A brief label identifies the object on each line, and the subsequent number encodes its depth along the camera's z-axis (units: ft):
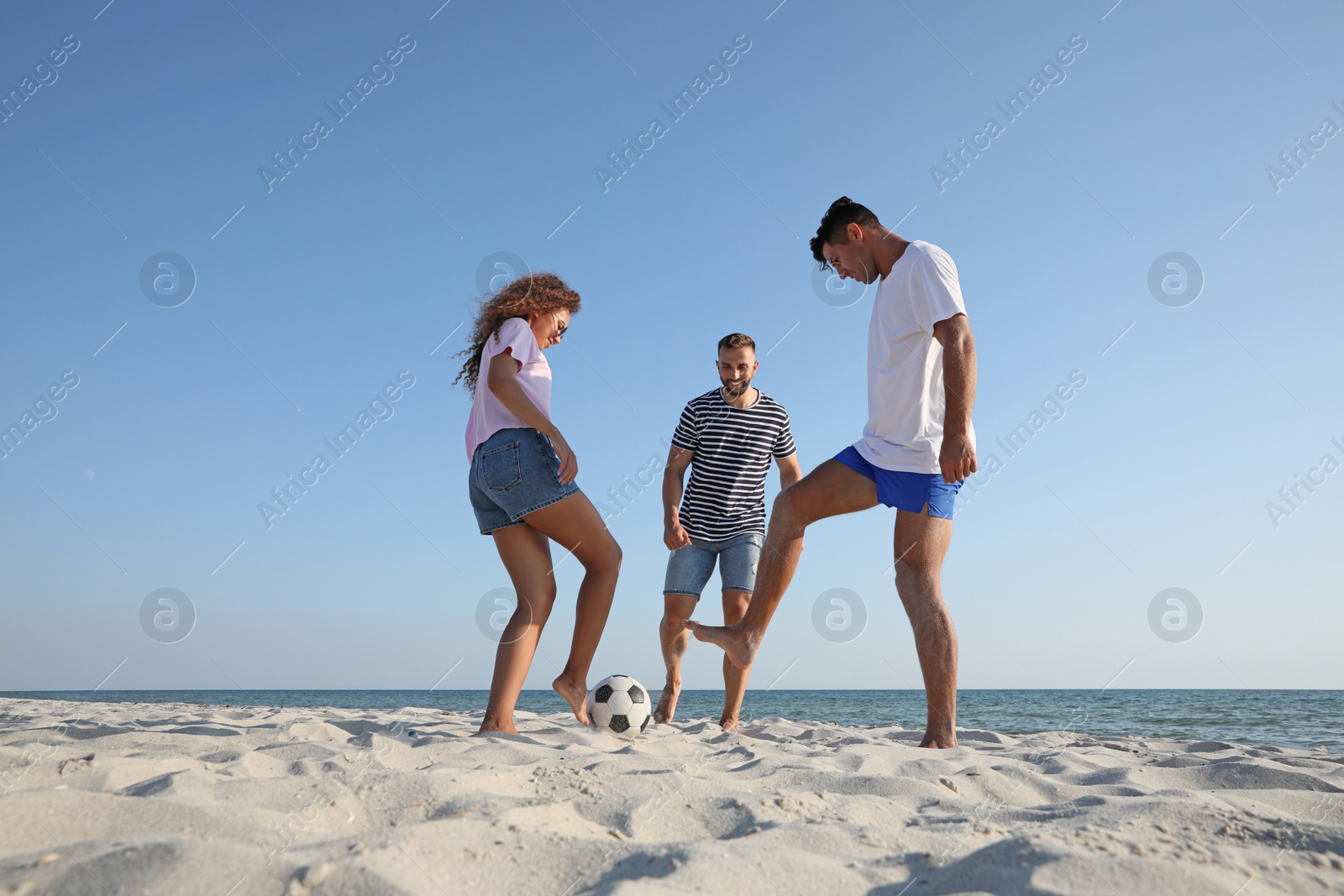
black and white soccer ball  11.92
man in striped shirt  14.56
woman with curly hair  10.59
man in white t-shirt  9.86
